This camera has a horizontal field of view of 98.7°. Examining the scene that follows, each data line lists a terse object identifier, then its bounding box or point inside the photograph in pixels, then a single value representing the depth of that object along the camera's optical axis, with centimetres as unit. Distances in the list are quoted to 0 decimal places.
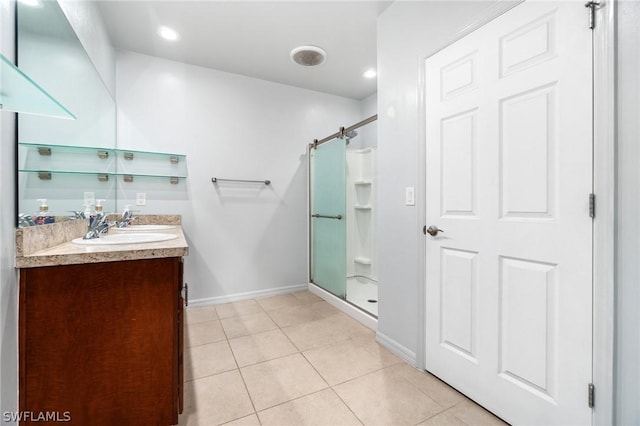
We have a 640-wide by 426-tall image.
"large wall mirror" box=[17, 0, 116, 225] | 107
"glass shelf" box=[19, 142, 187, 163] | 126
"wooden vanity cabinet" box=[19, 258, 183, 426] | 97
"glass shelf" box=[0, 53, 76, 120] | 67
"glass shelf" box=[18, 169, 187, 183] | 122
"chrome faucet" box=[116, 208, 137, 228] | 206
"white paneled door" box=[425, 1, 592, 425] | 104
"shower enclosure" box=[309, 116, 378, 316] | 283
